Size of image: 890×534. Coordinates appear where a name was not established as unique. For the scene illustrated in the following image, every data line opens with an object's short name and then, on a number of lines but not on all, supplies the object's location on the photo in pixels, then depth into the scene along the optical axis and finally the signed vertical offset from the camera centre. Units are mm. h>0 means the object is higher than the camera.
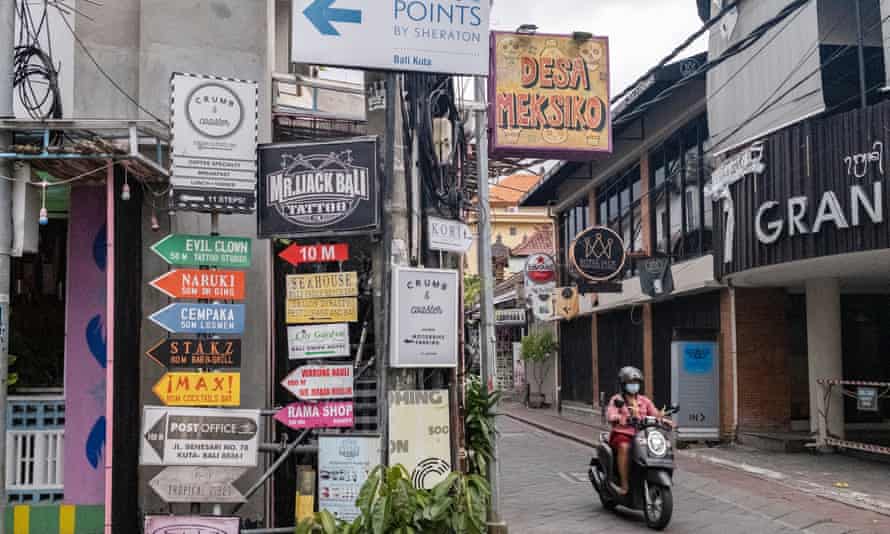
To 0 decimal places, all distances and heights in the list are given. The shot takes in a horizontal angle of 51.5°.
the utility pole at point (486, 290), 9359 +450
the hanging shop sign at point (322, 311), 8492 +234
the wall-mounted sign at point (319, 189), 8406 +1352
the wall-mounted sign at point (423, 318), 7867 +146
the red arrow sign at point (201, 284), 8156 +473
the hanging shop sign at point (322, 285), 8477 +467
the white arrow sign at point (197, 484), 7977 -1277
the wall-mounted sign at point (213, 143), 8258 +1762
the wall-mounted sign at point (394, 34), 7797 +2594
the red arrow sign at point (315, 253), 8602 +772
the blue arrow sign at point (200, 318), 8102 +170
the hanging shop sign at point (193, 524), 7887 -1601
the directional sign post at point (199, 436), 7980 -864
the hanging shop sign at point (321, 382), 8406 -419
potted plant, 31656 -667
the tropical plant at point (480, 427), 9414 -949
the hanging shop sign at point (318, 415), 8406 -722
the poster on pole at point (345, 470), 8094 -1186
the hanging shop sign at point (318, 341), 8461 -47
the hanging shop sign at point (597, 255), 20094 +1713
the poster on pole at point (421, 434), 7824 -846
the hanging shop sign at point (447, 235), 8461 +931
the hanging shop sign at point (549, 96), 11609 +3117
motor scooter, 10078 -1584
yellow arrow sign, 8141 -458
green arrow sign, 8180 +780
